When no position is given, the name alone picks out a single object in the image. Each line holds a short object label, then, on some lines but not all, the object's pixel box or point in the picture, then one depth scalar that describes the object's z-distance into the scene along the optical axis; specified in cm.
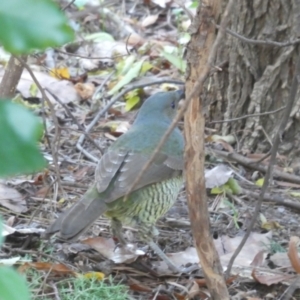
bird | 702
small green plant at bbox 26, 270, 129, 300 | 643
